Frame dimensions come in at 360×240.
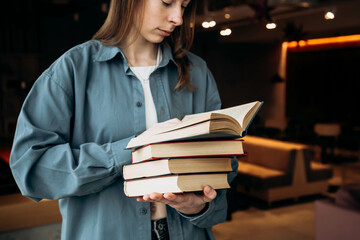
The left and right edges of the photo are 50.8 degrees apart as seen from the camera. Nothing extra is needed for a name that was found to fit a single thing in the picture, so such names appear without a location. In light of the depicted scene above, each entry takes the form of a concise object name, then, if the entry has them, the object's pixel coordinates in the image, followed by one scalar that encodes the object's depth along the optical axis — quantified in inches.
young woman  33.4
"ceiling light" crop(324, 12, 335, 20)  192.6
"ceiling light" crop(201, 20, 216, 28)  164.8
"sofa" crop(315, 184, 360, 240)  89.6
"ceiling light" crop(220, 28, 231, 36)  198.3
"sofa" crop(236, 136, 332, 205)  185.2
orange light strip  332.2
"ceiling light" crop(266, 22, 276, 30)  191.2
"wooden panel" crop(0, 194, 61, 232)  97.1
